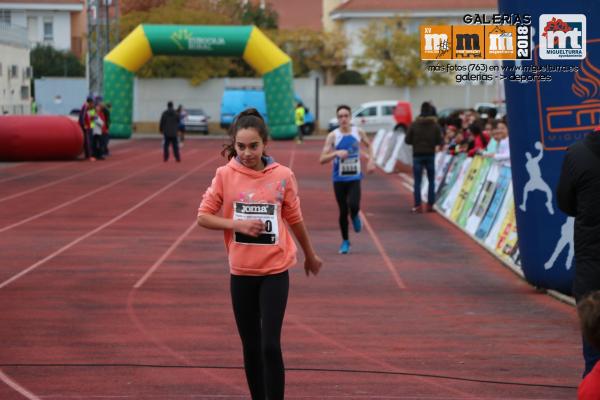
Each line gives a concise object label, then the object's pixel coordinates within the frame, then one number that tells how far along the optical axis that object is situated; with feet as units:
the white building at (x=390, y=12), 243.19
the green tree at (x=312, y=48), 259.60
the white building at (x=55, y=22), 286.25
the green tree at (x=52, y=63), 266.16
